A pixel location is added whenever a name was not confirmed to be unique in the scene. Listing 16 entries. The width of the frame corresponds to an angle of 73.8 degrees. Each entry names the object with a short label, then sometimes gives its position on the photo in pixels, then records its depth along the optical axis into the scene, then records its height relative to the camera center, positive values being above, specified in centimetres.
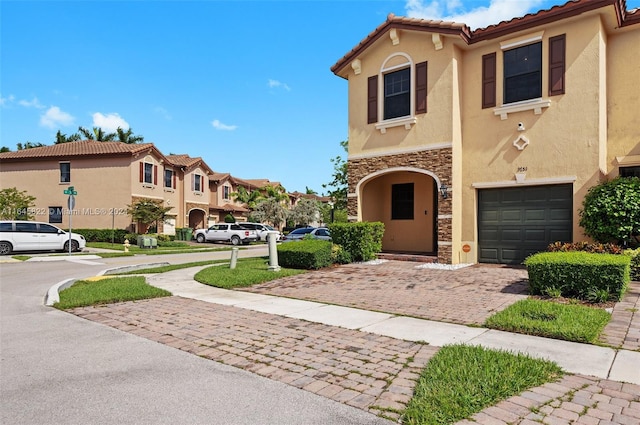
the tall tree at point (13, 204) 2905 +81
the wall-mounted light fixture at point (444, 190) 1412 +89
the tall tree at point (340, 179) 2770 +245
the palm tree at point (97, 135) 4681 +902
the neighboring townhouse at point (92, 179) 3136 +286
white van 2102 -111
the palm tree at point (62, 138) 4862 +893
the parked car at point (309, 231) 2434 -100
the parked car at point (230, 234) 3328 -138
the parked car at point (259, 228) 3412 -98
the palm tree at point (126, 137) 4794 +901
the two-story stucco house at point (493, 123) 1239 +305
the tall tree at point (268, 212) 4169 +44
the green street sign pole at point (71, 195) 2015 +101
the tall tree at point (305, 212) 4528 +49
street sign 2014 +115
